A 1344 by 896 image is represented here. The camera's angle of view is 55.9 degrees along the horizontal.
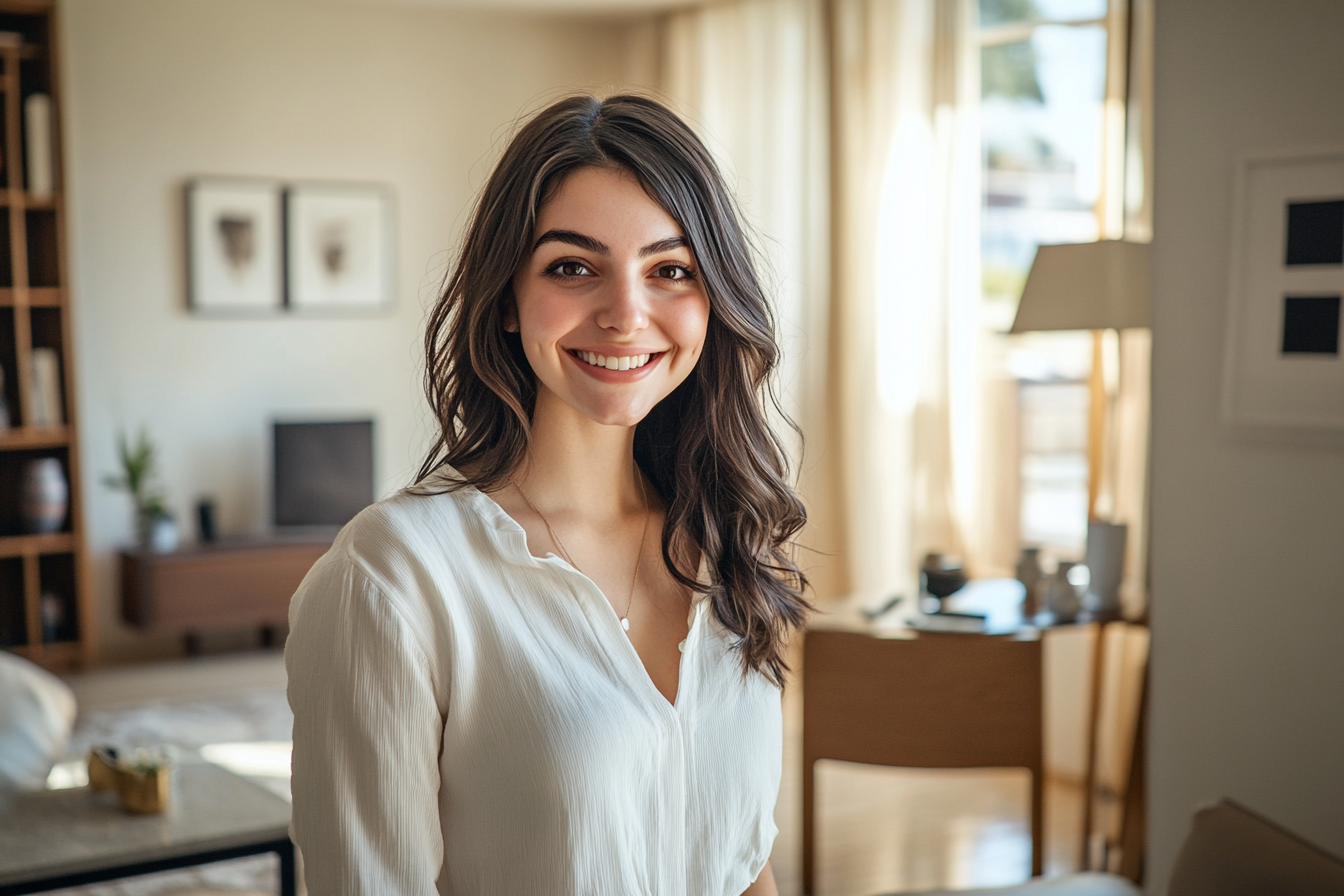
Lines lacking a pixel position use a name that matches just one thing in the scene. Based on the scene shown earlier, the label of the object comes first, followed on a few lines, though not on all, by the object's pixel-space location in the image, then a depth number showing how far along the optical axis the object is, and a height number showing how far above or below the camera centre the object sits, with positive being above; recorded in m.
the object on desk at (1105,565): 3.16 -0.52
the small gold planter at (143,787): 2.50 -0.85
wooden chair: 2.93 -0.81
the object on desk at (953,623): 2.97 -0.63
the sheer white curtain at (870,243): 4.43 +0.43
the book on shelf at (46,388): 5.21 -0.14
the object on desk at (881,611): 3.19 -0.64
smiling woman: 1.06 -0.22
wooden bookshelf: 5.15 +0.01
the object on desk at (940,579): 3.17 -0.55
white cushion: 2.95 -0.92
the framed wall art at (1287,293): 2.35 +0.13
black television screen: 5.77 -0.54
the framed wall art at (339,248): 5.94 +0.51
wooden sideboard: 5.31 -0.98
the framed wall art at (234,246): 5.70 +0.50
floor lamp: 3.02 +0.14
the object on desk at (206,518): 5.59 -0.72
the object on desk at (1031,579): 3.20 -0.56
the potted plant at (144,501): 5.38 -0.63
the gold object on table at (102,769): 2.55 -0.84
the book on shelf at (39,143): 5.15 +0.85
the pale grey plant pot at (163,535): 5.40 -0.77
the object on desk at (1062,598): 3.12 -0.59
